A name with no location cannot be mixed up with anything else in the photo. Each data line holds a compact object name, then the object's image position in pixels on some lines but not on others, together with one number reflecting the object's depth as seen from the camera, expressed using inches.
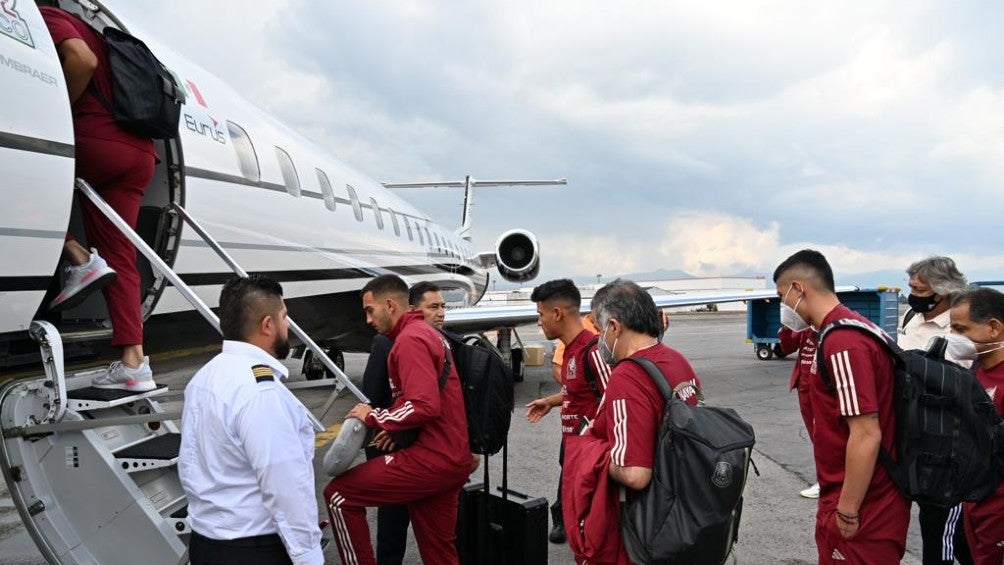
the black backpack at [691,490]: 95.9
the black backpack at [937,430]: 110.0
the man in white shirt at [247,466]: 93.6
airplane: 118.6
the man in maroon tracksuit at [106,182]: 132.3
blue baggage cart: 596.5
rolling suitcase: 158.0
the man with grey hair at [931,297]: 179.9
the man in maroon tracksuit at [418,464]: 137.7
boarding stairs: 127.0
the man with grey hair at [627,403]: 100.7
